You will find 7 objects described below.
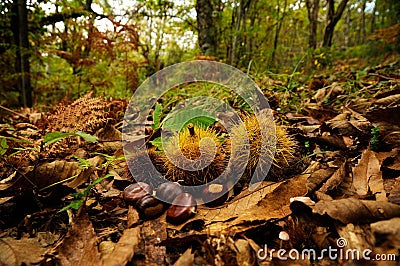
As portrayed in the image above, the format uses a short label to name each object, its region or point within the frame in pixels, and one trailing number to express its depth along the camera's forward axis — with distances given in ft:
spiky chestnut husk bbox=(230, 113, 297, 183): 0.69
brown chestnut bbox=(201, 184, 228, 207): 0.61
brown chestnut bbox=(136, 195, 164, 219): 0.58
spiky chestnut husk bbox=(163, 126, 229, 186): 0.67
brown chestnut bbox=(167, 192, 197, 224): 0.55
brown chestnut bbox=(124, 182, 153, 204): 0.61
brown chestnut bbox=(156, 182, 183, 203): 0.59
